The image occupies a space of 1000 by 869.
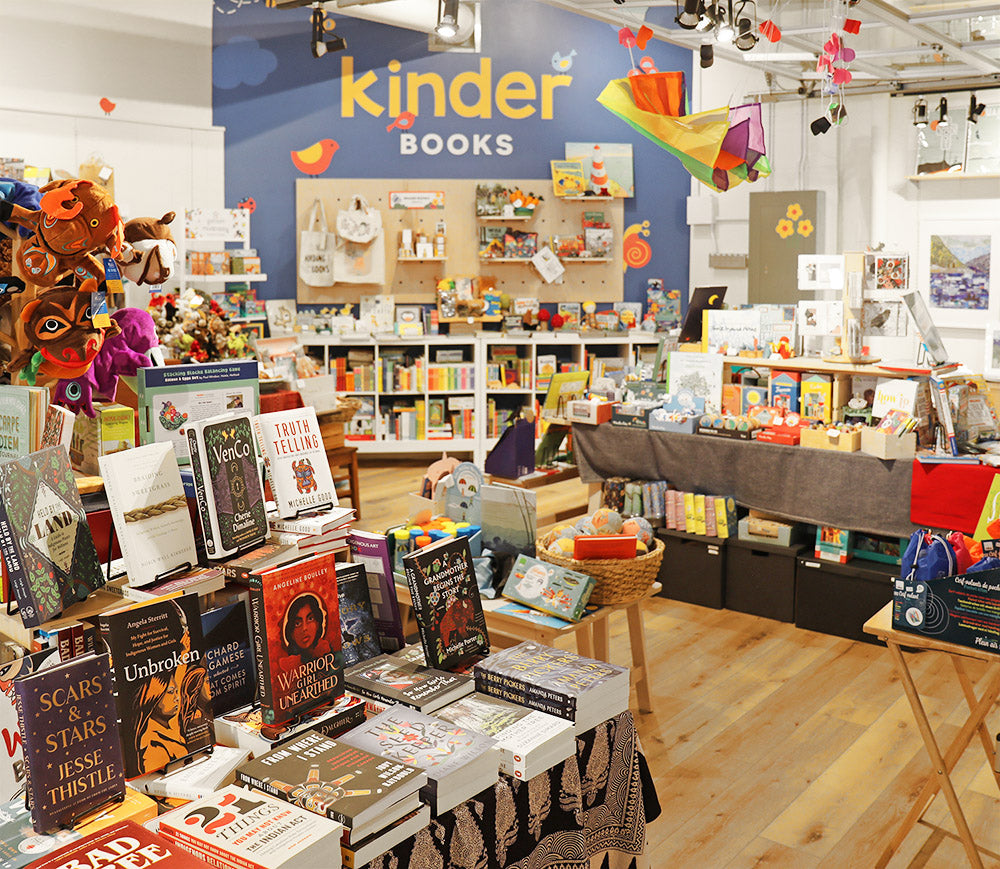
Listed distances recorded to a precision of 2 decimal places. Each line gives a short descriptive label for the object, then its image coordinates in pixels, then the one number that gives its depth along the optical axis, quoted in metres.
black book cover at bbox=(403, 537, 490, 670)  2.30
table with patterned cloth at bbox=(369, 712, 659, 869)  1.86
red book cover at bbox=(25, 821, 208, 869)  1.51
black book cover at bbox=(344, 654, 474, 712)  2.16
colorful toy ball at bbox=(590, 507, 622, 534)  3.56
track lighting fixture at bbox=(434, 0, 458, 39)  4.95
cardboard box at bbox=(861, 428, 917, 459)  4.73
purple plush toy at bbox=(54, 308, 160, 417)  2.62
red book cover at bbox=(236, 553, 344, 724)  2.02
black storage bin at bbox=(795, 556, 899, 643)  4.82
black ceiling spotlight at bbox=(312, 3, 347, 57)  6.57
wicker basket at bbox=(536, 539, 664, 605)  3.31
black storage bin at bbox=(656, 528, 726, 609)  5.34
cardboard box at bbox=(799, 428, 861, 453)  4.87
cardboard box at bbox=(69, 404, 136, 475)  2.62
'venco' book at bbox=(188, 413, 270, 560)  2.23
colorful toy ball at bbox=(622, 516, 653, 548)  3.55
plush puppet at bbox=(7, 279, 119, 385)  2.32
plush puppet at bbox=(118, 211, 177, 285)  2.78
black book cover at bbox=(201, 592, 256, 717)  2.15
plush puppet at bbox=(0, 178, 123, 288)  2.29
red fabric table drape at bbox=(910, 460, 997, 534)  4.36
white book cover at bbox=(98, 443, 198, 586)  2.10
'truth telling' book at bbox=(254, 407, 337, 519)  2.46
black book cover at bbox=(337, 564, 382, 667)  2.38
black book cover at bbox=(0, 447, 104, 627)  1.95
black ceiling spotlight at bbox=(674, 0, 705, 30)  4.36
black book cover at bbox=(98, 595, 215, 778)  1.83
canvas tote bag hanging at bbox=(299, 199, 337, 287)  8.95
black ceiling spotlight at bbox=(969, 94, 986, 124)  7.64
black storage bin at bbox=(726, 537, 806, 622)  5.12
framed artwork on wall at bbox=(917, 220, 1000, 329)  8.05
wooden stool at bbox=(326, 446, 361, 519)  6.79
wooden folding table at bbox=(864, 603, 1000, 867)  2.73
